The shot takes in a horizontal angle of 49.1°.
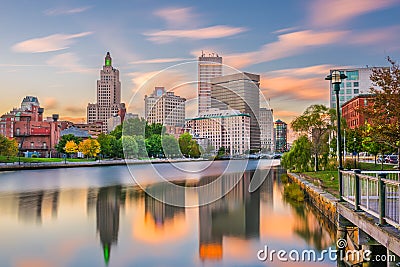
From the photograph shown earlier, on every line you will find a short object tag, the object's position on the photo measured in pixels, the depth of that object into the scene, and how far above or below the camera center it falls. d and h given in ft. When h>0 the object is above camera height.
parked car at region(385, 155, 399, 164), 163.90 -3.48
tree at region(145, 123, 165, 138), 347.36 +16.77
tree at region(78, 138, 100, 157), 342.85 +1.50
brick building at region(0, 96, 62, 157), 359.25 +14.23
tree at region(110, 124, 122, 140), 399.16 +15.98
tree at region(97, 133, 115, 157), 357.61 +4.81
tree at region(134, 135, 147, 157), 336.90 +3.00
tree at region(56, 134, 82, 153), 353.86 +7.34
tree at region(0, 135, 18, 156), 271.08 +1.76
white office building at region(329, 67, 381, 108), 442.91 +68.53
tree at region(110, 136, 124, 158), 356.79 +2.36
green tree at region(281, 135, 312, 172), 141.90 -1.34
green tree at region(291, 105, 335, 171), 149.59 +9.63
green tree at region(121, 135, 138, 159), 318.41 +2.19
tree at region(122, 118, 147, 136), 309.49 +17.57
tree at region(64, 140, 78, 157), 342.85 +2.25
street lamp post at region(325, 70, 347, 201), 49.65 +7.36
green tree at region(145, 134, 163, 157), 349.00 +4.70
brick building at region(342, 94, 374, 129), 311.06 +31.22
